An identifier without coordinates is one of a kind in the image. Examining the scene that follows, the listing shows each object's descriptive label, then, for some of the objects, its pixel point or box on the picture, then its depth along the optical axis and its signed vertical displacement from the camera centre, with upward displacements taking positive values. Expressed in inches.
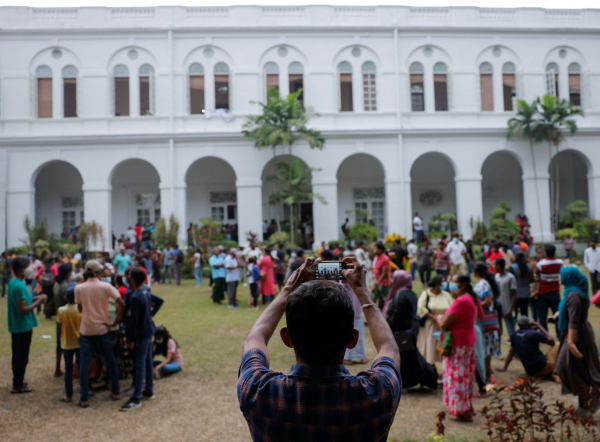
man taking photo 69.1 -20.2
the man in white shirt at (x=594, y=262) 463.5 -29.9
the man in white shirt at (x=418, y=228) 914.1 +9.7
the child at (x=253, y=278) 492.4 -37.2
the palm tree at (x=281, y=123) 840.9 +188.9
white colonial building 899.4 +264.4
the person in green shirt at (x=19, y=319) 251.3 -35.7
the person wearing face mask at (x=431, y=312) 258.8 -39.2
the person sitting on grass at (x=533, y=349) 258.7 -59.3
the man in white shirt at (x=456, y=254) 564.7 -23.6
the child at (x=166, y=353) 286.2 -63.3
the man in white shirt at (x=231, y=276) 498.6 -36.0
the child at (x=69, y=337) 243.6 -43.9
